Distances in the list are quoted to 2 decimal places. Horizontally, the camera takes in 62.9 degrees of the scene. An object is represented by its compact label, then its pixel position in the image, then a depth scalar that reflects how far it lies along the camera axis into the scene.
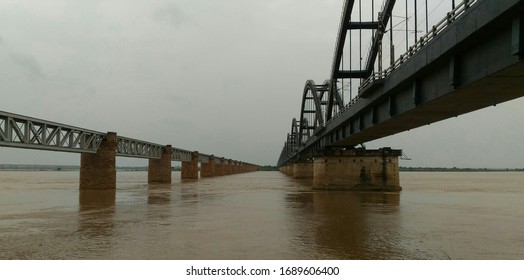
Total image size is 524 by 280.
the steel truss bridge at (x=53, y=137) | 32.88
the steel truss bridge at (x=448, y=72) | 12.17
